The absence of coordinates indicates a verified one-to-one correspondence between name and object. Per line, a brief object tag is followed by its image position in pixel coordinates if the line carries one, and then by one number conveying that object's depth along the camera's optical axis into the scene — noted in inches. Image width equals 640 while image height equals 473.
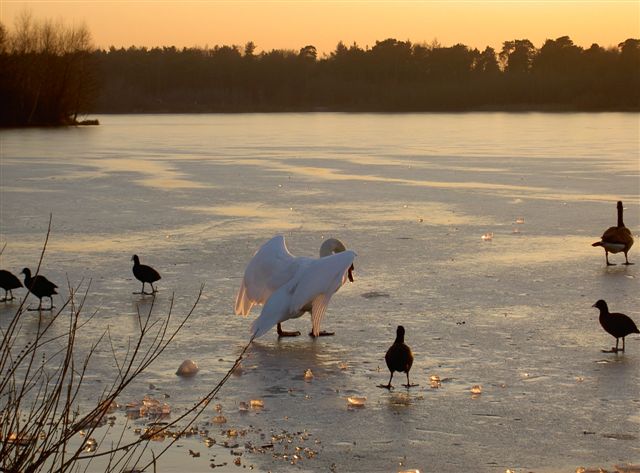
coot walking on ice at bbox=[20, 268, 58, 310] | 722.2
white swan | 622.2
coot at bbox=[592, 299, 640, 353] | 613.0
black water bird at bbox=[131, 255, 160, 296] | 780.2
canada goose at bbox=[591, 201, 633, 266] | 914.1
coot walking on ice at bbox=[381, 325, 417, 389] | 534.6
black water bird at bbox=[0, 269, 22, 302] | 749.3
